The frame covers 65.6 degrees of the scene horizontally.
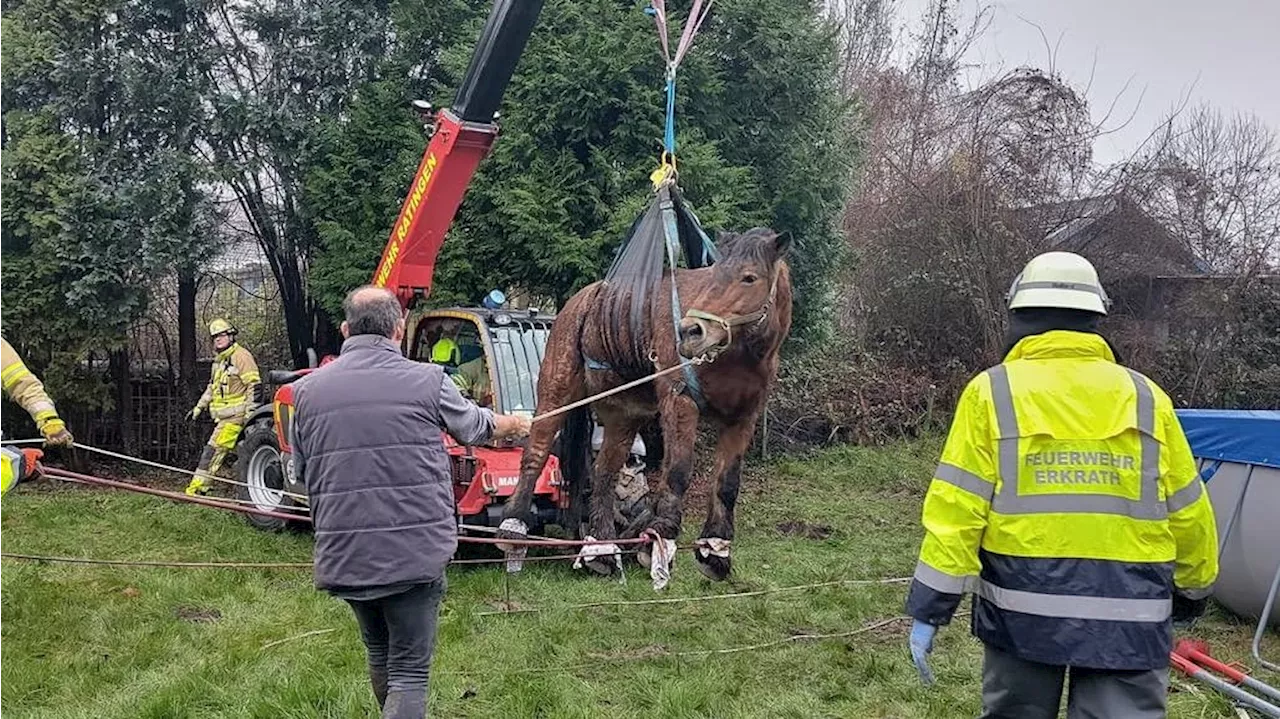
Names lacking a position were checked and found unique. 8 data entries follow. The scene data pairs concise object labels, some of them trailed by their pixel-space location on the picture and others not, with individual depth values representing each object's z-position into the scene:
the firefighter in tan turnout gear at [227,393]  8.98
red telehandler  5.81
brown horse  4.03
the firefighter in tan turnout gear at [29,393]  5.23
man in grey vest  3.20
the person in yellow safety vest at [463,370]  7.23
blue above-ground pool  5.53
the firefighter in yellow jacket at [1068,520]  2.56
